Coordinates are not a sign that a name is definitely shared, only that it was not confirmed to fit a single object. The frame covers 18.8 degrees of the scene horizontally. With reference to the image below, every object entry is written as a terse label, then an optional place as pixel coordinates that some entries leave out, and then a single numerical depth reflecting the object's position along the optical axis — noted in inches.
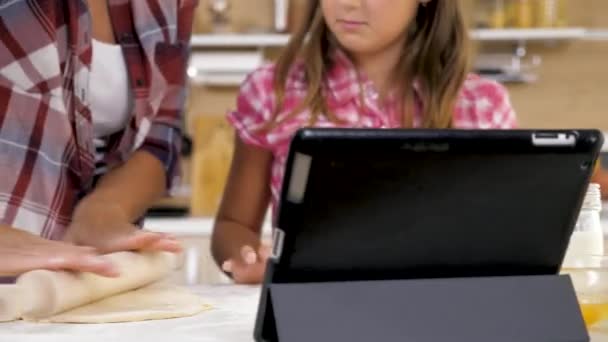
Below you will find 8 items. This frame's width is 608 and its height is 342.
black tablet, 49.6
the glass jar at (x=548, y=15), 204.4
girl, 87.5
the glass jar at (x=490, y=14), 206.2
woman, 70.3
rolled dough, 56.1
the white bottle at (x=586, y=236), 57.4
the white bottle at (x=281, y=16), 206.8
